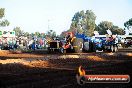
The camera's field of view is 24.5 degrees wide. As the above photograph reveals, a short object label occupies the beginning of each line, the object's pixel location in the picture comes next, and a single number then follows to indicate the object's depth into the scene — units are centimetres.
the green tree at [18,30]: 15645
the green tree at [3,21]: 7074
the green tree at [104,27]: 11817
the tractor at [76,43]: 2661
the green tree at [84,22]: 12094
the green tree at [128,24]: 12444
